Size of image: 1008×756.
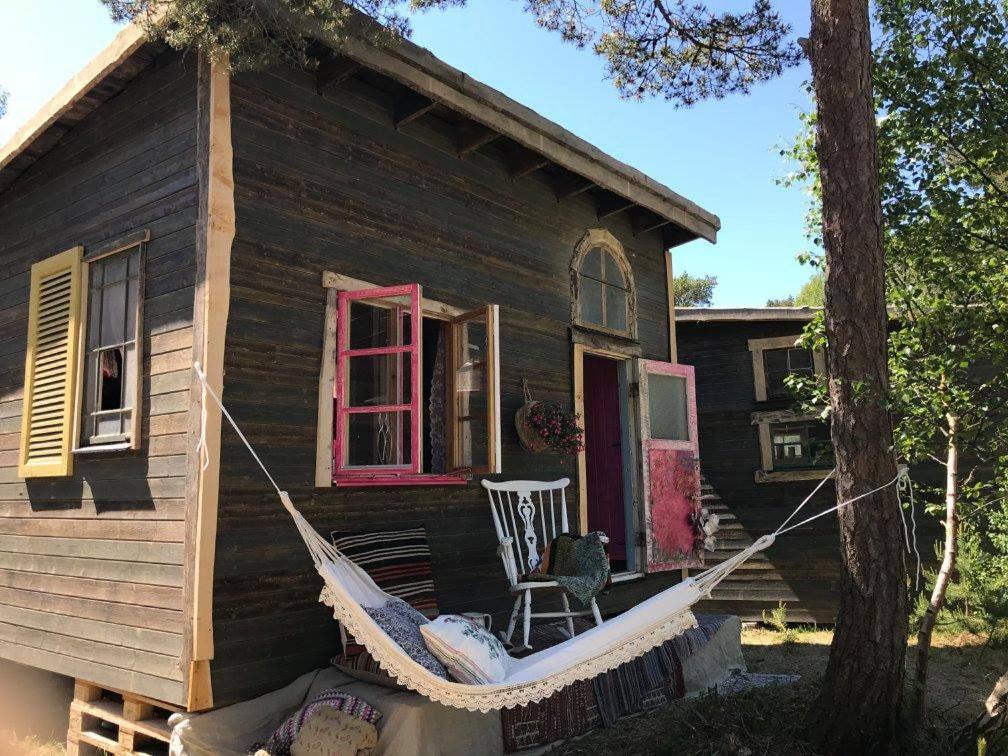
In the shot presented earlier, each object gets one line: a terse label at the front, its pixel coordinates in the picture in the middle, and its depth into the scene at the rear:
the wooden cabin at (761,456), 8.41
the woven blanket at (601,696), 3.84
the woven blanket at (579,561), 4.44
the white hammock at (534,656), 3.10
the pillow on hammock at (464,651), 3.20
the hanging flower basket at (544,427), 5.14
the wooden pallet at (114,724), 3.68
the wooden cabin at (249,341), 3.64
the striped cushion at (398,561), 3.96
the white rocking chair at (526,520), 4.51
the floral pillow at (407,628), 3.20
